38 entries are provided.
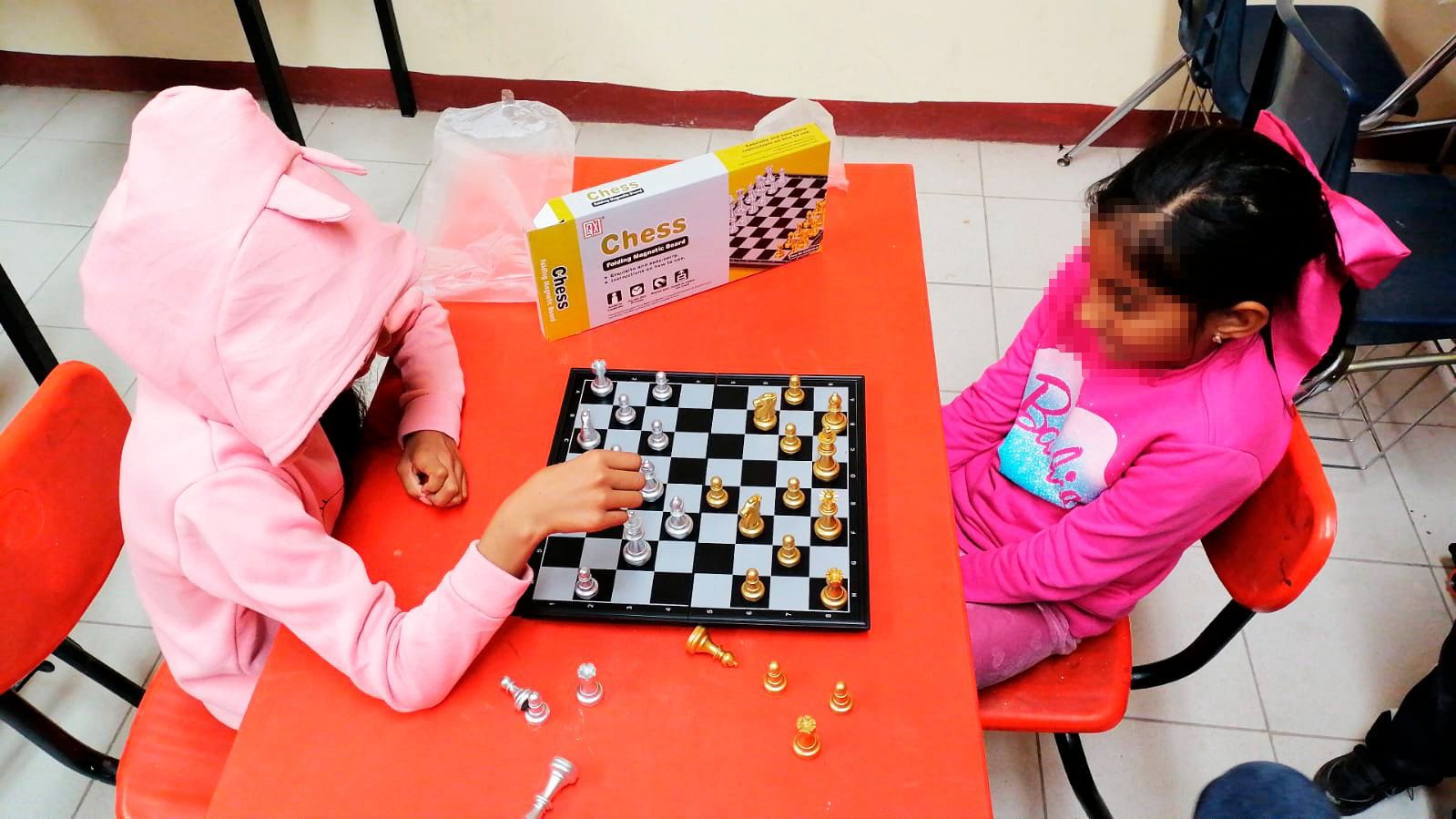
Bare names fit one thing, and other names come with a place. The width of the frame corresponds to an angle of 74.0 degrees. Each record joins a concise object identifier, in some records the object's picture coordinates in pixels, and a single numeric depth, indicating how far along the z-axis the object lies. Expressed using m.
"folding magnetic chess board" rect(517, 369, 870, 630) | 1.11
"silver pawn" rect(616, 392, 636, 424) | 1.31
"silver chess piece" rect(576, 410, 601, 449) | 1.28
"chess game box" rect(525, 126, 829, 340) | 1.36
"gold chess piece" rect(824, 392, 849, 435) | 1.29
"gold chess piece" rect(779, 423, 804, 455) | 1.27
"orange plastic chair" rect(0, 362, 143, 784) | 1.23
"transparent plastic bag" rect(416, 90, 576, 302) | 1.62
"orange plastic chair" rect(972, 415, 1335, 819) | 1.15
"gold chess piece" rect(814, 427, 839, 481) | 1.24
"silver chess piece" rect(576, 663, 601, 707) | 1.03
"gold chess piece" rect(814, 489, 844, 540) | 1.17
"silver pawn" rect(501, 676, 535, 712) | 1.03
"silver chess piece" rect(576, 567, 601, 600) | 1.12
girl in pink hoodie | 0.97
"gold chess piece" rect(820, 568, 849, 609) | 1.11
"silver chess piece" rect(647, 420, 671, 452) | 1.29
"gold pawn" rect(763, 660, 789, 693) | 1.03
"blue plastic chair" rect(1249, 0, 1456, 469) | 1.79
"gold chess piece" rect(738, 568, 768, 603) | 1.12
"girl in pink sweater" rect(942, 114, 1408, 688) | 1.08
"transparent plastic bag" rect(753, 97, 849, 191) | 1.61
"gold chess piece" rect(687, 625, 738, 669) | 1.06
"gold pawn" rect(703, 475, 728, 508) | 1.21
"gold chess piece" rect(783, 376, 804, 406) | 1.33
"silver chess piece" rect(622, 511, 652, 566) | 1.15
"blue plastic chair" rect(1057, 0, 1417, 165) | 2.32
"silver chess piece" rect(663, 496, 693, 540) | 1.18
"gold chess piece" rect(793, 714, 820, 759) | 0.98
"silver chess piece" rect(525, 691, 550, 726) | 1.02
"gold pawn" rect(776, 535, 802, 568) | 1.15
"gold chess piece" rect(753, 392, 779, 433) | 1.30
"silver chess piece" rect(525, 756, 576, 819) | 0.95
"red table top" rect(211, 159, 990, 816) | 0.97
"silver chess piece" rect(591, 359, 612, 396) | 1.35
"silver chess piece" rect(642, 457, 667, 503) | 1.22
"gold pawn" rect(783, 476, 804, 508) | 1.21
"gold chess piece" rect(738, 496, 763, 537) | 1.17
